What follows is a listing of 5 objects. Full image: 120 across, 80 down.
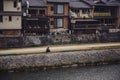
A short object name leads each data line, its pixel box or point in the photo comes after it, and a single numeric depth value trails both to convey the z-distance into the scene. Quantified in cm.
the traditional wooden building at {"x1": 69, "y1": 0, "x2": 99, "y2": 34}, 7906
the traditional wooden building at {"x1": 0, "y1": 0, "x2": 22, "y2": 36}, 7038
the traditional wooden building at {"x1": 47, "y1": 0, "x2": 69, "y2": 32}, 7875
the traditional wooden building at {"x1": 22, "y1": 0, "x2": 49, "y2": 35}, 7350
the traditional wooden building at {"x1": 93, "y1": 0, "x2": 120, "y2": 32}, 8574
